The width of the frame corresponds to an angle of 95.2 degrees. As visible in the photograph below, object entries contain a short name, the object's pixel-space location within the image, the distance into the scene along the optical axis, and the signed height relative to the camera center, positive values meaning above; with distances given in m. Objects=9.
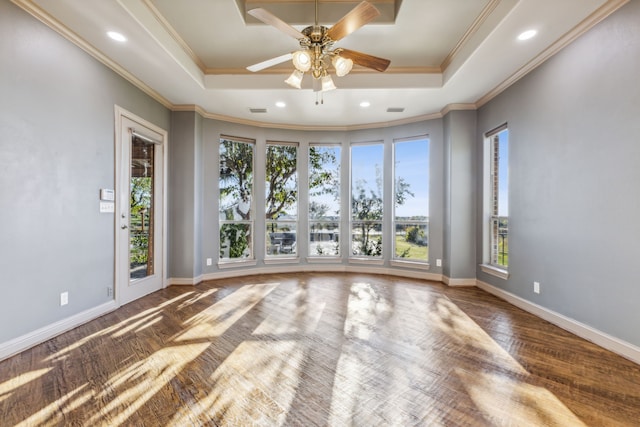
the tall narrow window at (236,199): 5.25 +0.30
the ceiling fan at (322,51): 2.17 +1.42
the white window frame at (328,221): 5.79 -0.12
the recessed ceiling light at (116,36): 2.80 +1.74
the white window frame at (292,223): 5.65 -0.15
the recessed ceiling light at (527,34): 2.79 +1.75
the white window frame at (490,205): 4.28 +0.15
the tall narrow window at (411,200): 5.24 +0.28
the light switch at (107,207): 3.26 +0.09
